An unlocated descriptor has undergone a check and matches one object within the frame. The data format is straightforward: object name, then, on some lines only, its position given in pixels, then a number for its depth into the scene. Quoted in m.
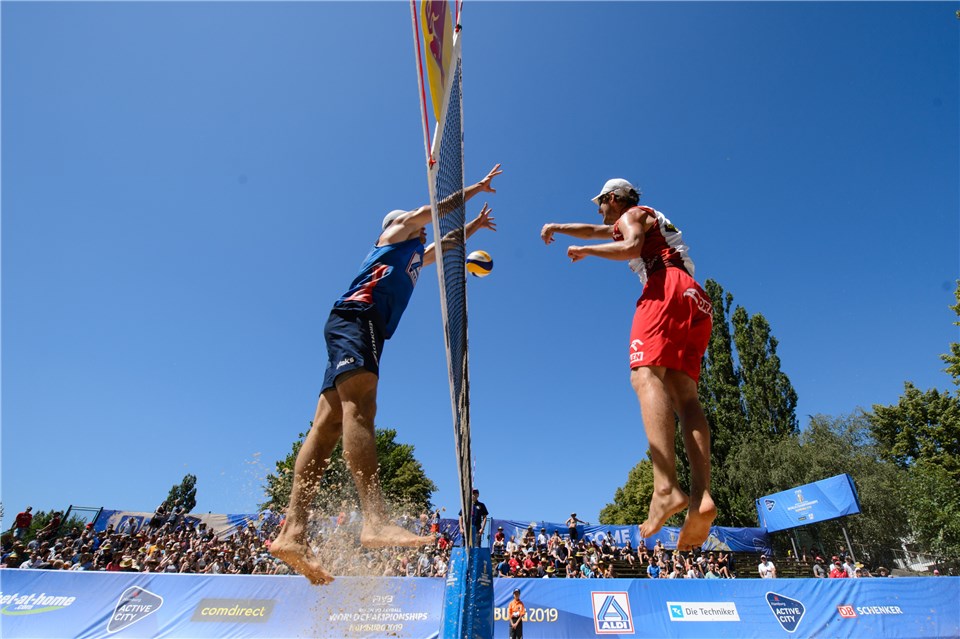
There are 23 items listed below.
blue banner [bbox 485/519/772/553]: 19.12
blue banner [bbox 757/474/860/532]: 17.62
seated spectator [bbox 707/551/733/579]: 14.51
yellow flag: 2.38
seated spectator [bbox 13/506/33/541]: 14.88
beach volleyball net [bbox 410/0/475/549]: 2.34
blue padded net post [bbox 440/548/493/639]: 2.87
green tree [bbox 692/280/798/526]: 28.64
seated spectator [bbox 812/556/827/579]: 15.80
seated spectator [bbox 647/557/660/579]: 14.04
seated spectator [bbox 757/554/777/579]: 14.73
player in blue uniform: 2.68
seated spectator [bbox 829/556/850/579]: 14.39
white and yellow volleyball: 4.79
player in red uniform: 2.52
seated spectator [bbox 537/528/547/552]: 16.75
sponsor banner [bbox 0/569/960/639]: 9.79
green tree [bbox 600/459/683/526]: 45.09
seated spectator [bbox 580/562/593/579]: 13.16
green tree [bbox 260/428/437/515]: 32.25
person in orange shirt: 10.09
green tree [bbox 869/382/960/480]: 29.53
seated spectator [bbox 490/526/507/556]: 15.95
